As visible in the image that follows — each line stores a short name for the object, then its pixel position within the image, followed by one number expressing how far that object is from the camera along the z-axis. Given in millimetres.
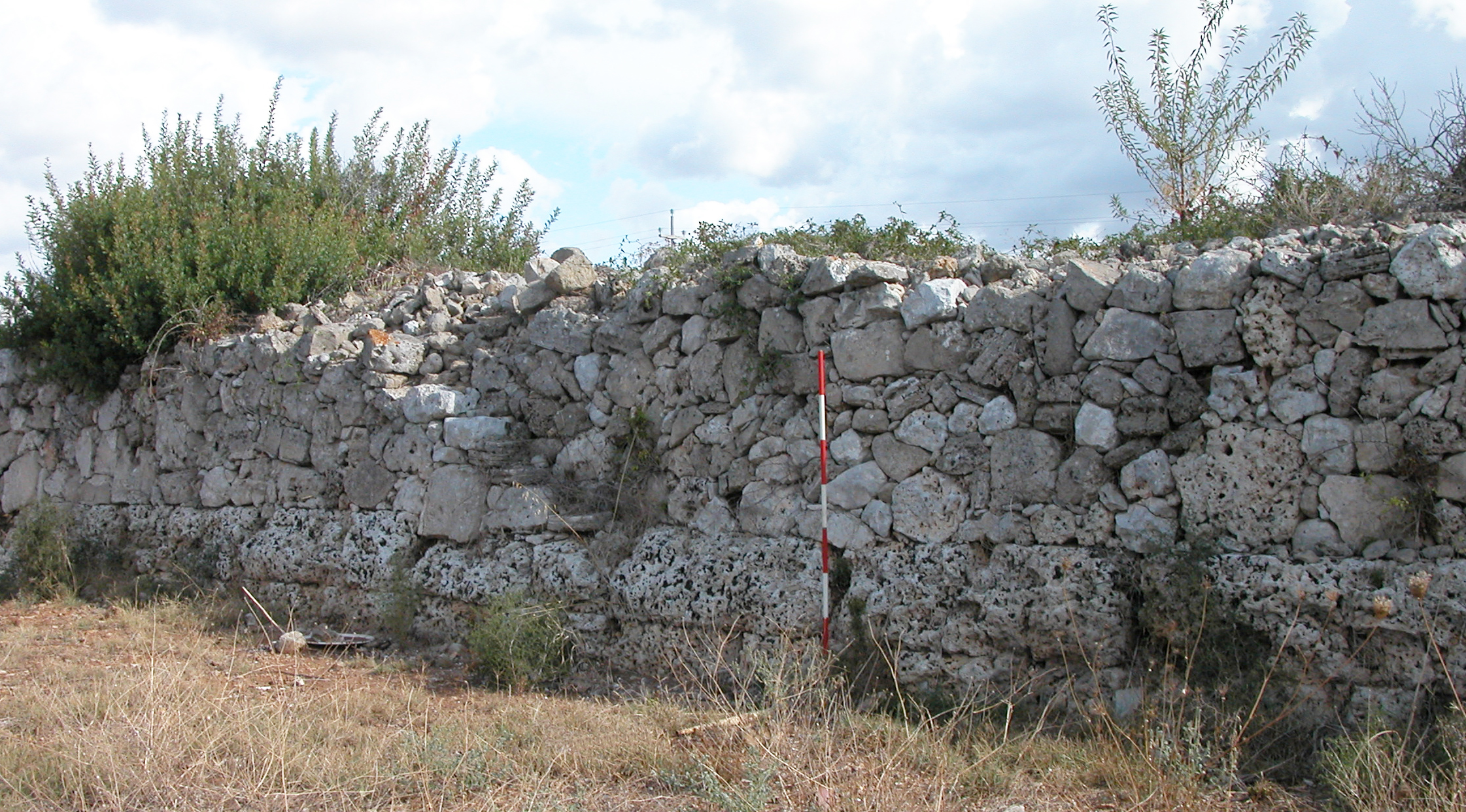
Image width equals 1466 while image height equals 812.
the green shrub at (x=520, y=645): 6078
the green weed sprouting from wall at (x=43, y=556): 8969
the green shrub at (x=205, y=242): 9242
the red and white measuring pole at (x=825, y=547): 5602
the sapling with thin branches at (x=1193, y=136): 7133
